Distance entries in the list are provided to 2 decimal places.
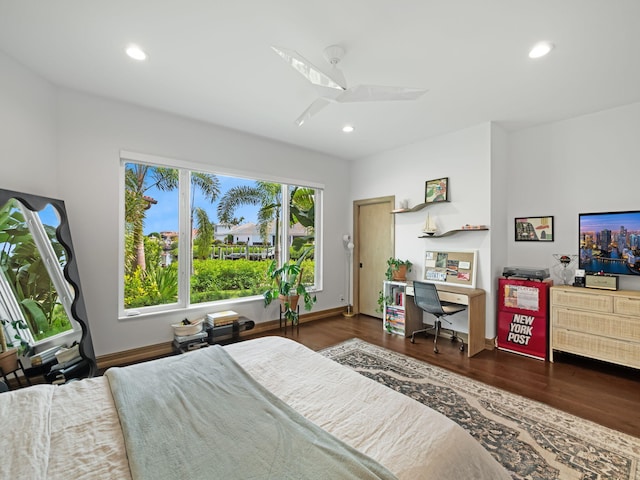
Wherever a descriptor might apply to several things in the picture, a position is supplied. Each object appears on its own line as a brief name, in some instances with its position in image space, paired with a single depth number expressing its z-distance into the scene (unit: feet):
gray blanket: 2.86
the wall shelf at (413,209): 13.75
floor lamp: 17.06
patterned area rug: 5.54
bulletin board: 12.24
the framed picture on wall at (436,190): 13.10
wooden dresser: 9.01
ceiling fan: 6.50
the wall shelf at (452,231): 11.84
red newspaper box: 10.62
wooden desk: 10.94
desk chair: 11.25
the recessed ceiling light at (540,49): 6.95
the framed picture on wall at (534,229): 11.69
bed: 2.93
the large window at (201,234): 10.81
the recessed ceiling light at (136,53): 7.22
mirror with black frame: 6.93
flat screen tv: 9.88
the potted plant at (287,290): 13.65
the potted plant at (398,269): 14.14
